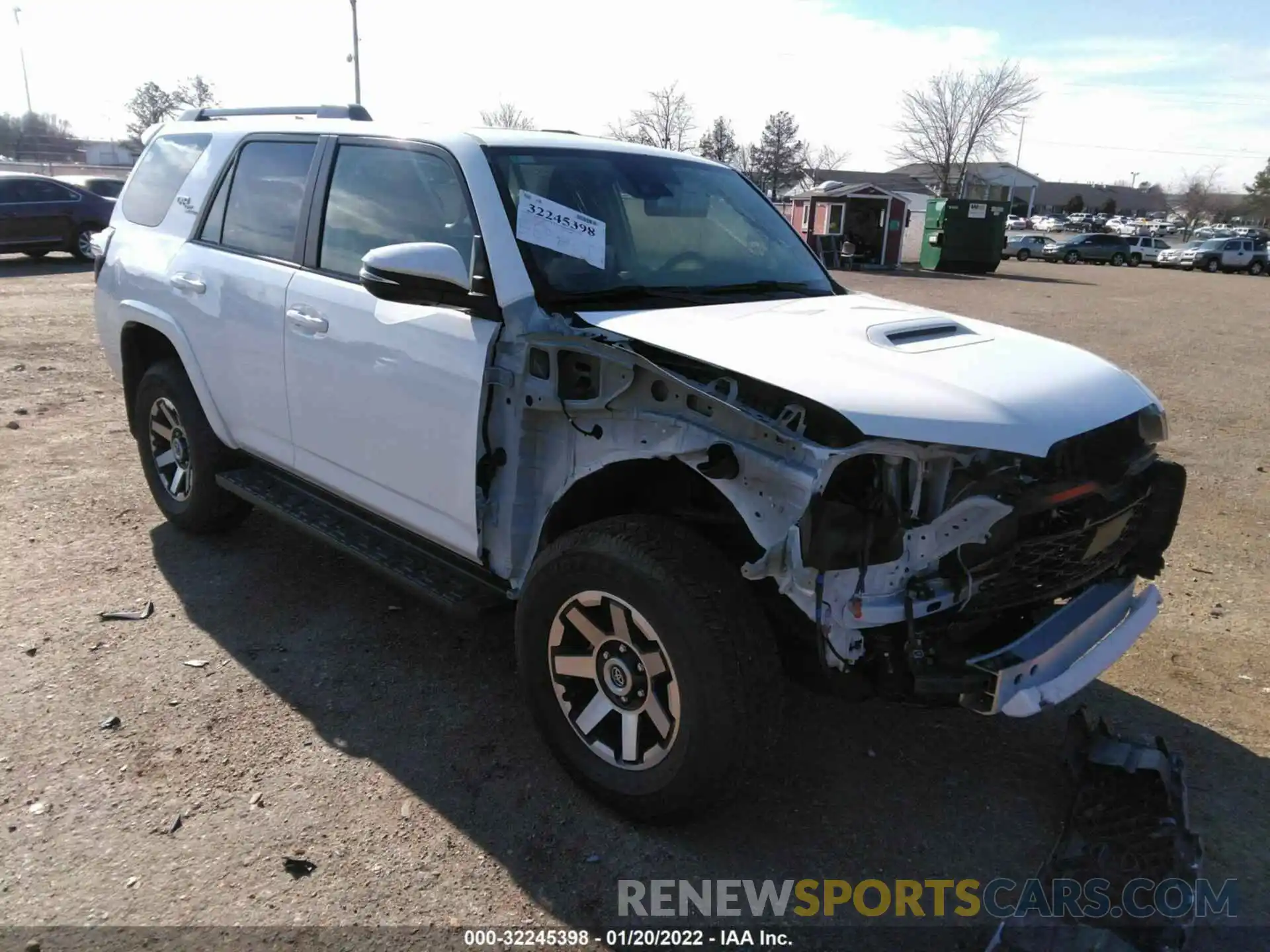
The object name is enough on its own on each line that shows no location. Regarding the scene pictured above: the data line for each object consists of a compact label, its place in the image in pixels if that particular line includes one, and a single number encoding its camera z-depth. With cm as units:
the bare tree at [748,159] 5519
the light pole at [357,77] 2912
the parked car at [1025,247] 4256
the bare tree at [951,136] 5722
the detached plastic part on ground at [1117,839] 235
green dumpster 3125
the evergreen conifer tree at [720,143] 5334
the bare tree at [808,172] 5831
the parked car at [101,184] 2122
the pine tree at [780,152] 5581
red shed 3041
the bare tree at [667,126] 4975
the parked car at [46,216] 1658
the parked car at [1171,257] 4069
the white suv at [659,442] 246
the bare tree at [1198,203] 9994
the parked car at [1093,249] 4106
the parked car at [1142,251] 4191
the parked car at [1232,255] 3834
